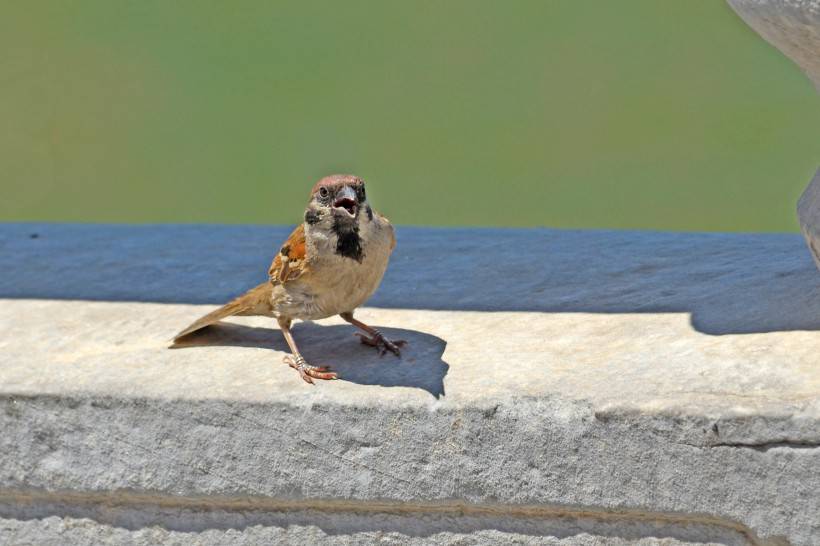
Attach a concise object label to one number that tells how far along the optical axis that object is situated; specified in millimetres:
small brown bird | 6207
